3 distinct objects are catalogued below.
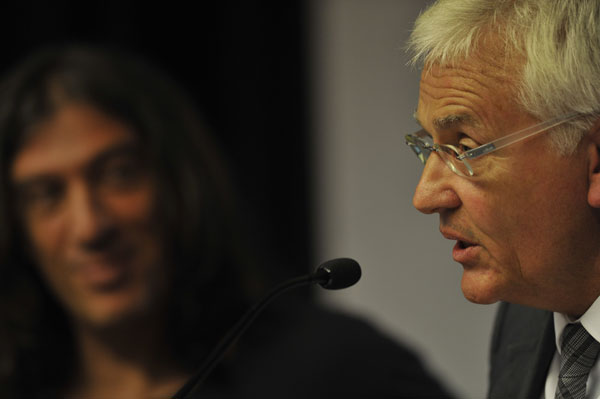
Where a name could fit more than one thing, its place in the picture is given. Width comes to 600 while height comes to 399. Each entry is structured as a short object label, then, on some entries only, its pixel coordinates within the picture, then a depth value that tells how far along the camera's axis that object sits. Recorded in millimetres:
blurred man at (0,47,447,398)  3361
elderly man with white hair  2665
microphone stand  2813
